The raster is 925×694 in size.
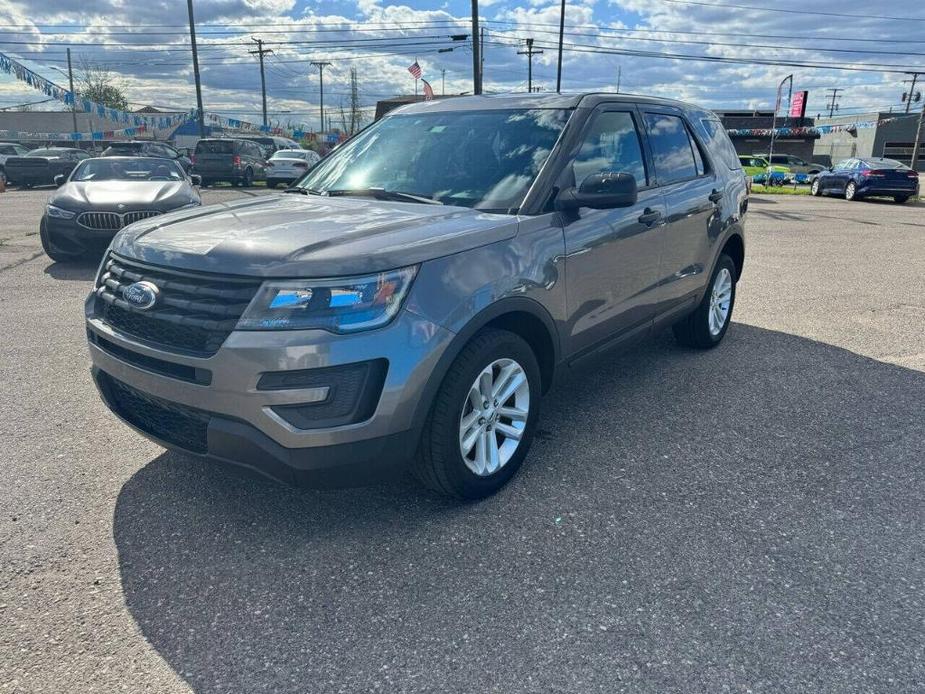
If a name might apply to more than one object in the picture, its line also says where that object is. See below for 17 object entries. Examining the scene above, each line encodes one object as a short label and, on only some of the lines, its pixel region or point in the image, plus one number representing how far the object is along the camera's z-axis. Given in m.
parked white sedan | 24.78
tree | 78.12
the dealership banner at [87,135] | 56.27
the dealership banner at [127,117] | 52.63
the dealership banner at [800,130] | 55.34
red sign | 53.08
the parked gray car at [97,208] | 8.78
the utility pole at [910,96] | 55.66
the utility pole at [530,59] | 54.55
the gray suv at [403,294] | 2.56
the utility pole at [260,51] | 64.25
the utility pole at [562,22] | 36.31
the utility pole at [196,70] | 32.22
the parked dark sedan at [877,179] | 21.55
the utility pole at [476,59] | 24.91
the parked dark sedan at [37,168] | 25.28
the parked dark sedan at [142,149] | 25.19
